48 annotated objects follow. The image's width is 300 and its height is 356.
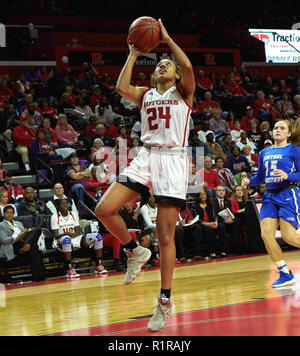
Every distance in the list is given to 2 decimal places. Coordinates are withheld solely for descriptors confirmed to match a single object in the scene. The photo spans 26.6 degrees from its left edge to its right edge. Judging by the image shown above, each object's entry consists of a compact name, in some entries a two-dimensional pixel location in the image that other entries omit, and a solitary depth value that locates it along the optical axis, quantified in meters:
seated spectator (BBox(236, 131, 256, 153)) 15.35
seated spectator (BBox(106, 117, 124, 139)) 14.17
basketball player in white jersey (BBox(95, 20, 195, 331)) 5.02
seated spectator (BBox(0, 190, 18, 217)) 10.31
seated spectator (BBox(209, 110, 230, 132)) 15.93
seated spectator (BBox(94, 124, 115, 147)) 13.36
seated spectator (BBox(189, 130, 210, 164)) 13.82
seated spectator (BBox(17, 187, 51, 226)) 10.49
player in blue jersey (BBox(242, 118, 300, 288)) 7.14
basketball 5.09
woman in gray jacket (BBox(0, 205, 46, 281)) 9.77
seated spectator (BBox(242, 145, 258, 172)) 14.52
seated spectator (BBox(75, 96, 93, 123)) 14.63
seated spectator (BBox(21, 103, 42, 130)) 13.27
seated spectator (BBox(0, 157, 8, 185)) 11.08
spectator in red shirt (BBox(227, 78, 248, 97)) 18.45
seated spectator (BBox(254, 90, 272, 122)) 17.78
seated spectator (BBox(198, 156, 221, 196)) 12.84
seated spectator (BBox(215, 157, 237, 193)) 13.33
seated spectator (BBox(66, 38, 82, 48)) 17.72
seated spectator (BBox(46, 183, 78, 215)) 10.78
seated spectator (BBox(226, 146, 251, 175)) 14.08
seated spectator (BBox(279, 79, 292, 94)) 19.88
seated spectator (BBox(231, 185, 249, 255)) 12.41
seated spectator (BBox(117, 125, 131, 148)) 13.46
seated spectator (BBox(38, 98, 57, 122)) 14.11
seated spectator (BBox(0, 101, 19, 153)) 12.94
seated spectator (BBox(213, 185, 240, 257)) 12.09
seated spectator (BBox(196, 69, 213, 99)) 17.80
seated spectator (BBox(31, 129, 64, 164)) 12.53
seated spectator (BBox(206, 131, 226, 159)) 14.25
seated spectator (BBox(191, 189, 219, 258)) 11.85
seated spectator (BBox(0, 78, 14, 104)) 14.57
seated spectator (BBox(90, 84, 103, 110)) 15.34
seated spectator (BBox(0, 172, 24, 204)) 10.90
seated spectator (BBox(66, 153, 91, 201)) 11.52
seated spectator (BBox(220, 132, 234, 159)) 14.76
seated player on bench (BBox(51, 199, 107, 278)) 10.30
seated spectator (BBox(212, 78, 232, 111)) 17.84
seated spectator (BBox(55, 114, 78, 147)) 13.34
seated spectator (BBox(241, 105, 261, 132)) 16.86
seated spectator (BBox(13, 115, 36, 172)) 12.58
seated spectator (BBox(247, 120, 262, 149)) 16.19
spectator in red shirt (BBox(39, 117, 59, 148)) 13.00
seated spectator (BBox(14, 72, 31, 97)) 15.26
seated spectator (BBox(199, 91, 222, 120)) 16.81
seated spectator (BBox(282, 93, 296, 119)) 18.48
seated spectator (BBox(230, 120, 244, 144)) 15.73
